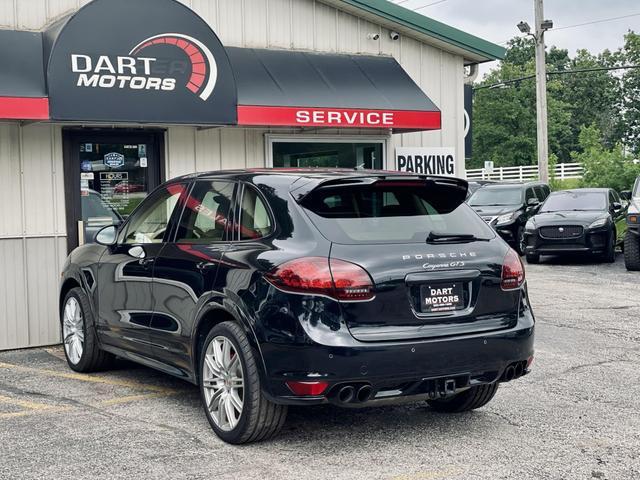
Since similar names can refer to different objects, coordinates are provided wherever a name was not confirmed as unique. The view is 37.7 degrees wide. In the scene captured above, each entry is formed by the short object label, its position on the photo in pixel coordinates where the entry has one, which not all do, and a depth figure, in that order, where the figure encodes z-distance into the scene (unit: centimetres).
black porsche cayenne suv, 546
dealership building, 945
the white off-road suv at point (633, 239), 1702
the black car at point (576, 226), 1888
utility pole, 2692
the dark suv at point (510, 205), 2162
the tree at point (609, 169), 2541
